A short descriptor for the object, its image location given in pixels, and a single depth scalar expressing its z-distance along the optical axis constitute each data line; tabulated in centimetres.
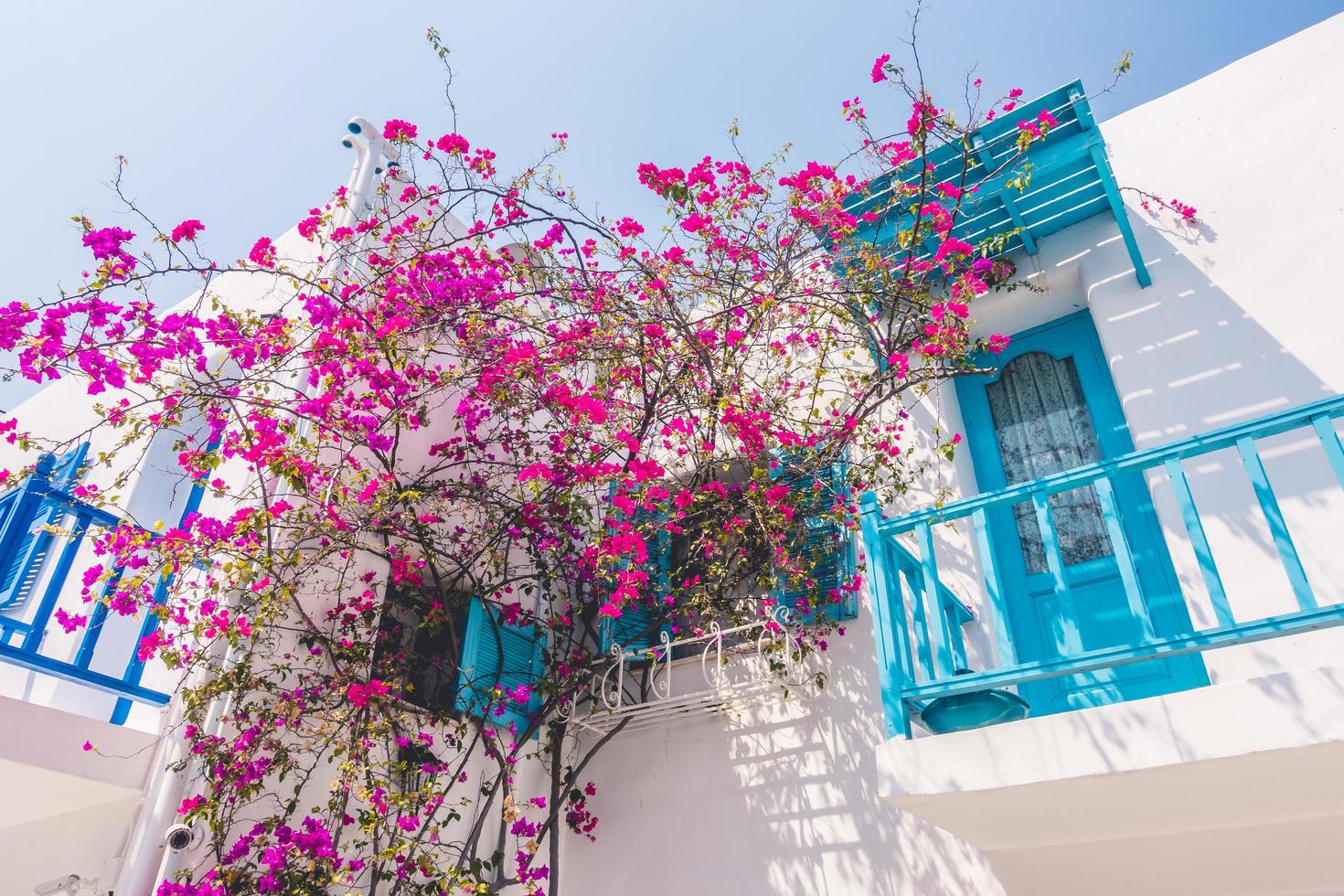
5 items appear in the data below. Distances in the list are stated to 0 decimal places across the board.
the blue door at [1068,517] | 451
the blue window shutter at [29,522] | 430
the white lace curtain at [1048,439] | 498
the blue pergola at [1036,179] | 515
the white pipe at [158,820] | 430
